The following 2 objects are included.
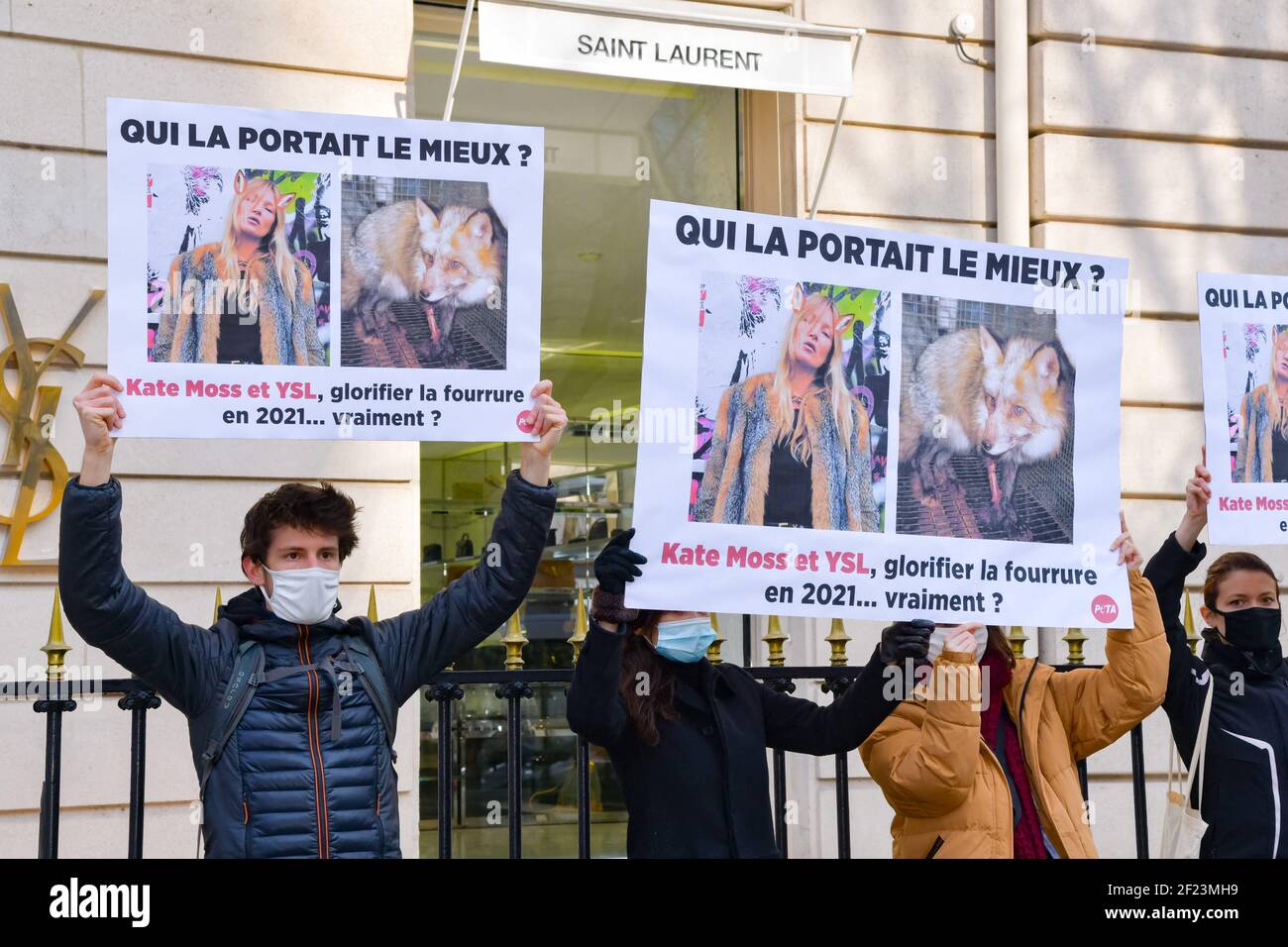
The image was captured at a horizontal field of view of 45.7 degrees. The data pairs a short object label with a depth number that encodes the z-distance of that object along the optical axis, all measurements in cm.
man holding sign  339
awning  695
